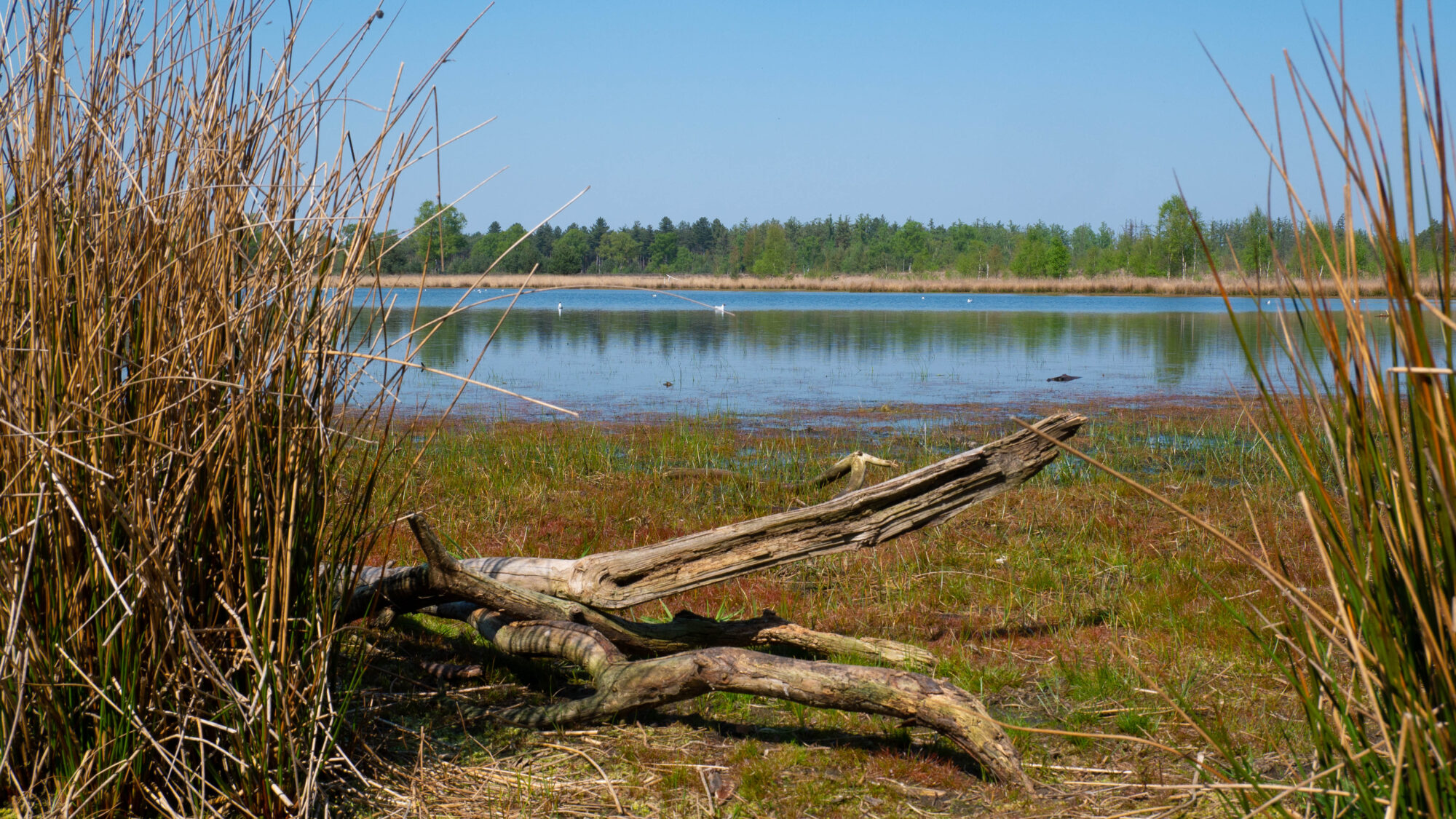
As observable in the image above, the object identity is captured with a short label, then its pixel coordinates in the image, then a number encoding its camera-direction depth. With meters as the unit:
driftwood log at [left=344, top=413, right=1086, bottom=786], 3.12
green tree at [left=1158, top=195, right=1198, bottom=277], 70.62
